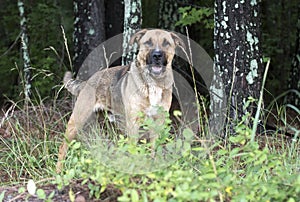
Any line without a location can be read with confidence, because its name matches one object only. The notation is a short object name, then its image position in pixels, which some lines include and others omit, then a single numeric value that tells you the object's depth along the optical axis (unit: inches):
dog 240.5
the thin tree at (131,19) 305.7
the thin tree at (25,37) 396.2
